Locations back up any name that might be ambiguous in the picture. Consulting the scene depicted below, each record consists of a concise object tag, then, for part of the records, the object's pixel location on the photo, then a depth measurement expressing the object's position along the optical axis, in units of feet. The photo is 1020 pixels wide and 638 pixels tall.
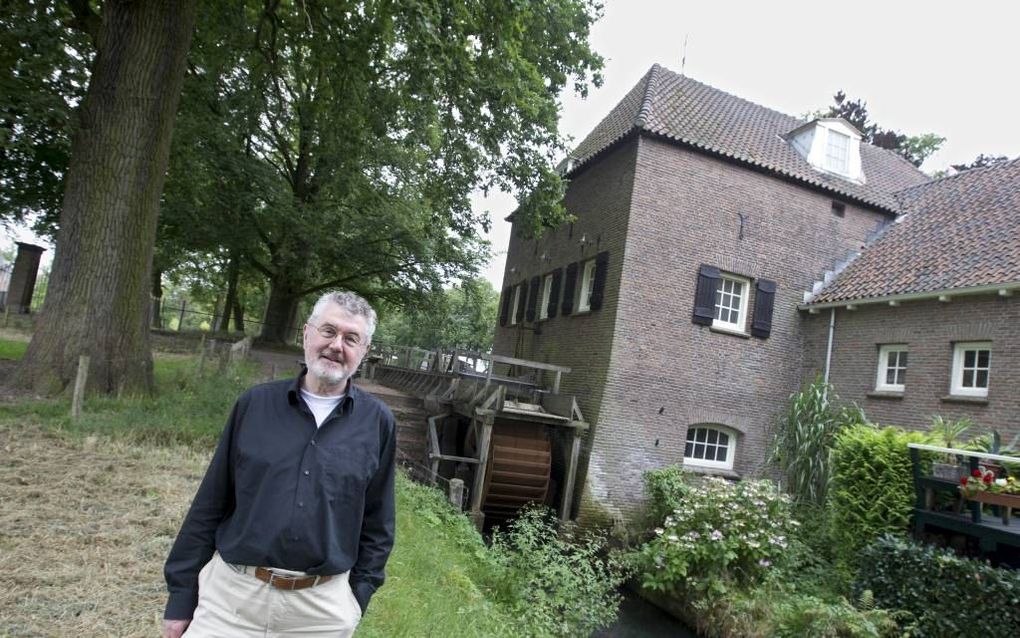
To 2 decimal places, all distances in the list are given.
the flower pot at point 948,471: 26.34
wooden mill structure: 41.11
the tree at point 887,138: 83.15
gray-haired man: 6.61
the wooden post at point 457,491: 32.94
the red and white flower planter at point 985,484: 22.63
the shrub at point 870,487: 28.25
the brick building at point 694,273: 42.93
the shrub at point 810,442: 36.63
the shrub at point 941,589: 21.68
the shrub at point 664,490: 38.91
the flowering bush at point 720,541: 31.30
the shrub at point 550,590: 21.49
